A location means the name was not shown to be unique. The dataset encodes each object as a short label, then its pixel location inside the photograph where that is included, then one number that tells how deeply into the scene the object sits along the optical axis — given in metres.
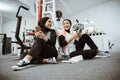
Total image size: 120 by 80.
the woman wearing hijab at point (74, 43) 2.06
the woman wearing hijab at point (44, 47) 1.63
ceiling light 5.58
